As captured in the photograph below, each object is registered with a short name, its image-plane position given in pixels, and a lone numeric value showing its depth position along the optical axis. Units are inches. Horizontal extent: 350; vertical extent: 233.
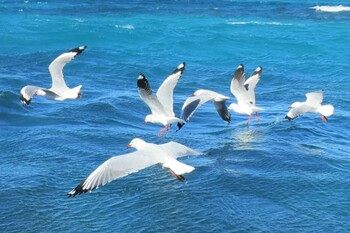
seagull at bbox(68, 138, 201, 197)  369.1
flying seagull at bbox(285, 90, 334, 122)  569.2
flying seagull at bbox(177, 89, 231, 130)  525.0
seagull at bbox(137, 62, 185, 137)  482.3
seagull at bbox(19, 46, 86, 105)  535.5
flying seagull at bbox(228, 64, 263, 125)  584.5
